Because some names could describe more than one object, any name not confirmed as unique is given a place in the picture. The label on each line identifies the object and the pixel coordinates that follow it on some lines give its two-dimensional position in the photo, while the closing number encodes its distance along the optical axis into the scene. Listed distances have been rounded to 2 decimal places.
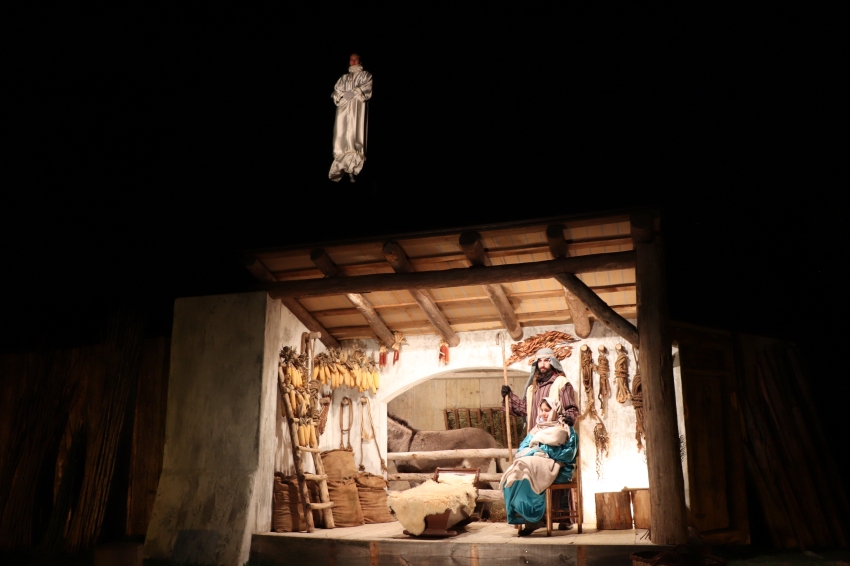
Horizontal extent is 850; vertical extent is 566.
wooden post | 6.86
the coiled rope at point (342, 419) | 10.76
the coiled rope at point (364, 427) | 10.88
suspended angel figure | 9.04
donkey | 11.56
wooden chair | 7.80
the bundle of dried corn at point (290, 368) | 9.14
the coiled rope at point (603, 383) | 9.57
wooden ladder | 8.72
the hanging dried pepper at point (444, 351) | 10.55
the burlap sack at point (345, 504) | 9.30
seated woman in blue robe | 7.81
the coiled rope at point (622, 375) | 9.44
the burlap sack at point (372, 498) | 9.83
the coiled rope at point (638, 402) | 8.86
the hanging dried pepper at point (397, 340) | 10.69
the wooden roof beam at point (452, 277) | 7.76
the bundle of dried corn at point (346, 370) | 10.05
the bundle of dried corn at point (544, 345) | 9.94
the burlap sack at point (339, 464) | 9.87
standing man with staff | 8.87
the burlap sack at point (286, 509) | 8.52
